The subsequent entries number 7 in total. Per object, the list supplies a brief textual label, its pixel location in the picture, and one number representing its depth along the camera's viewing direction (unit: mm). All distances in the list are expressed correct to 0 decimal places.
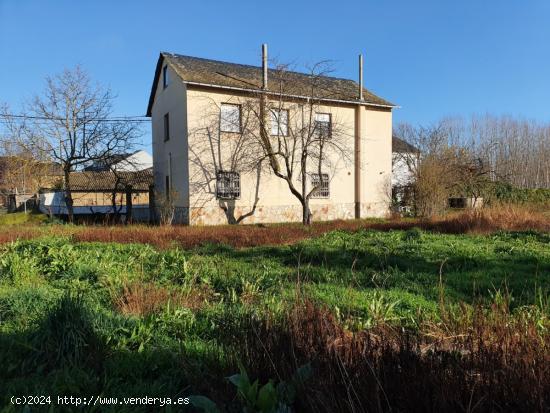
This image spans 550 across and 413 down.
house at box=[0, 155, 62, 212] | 24016
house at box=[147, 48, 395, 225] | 21031
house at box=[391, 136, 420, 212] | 25956
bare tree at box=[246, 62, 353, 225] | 20891
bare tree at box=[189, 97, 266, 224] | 21016
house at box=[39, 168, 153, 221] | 25641
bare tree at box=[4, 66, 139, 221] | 22625
